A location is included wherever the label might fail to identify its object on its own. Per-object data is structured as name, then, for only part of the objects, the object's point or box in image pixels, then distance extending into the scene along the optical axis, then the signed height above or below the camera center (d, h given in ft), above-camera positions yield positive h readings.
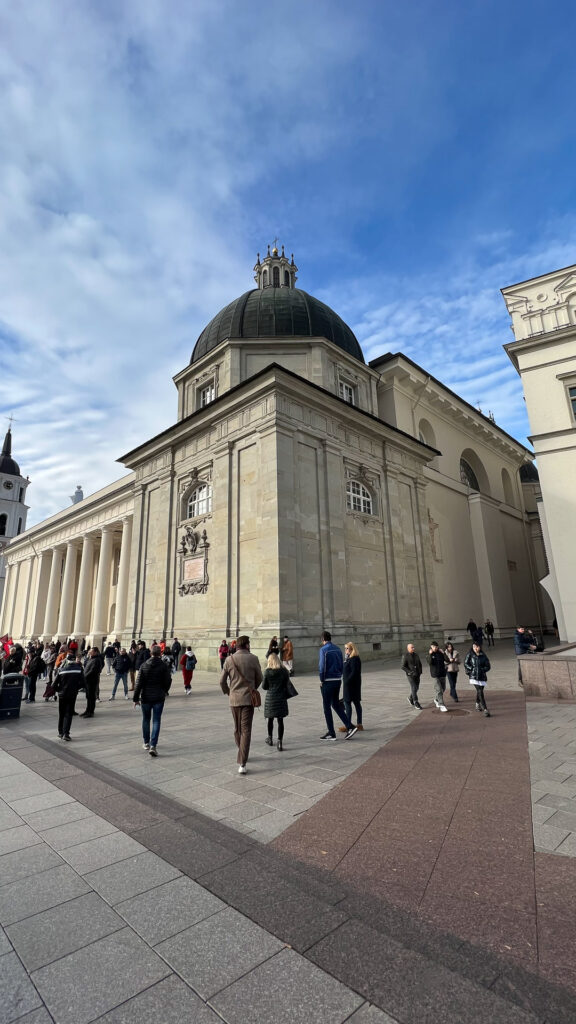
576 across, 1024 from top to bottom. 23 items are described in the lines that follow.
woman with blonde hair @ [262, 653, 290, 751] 24.80 -2.95
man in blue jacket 27.04 -2.62
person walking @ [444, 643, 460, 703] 37.47 -3.02
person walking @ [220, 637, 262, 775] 21.04 -2.35
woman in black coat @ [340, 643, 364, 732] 28.30 -2.96
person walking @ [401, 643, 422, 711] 35.35 -2.96
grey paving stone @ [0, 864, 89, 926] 10.54 -5.78
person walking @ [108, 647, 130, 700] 50.47 -2.89
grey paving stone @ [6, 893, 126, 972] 9.04 -5.73
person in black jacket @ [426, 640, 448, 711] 34.73 -3.04
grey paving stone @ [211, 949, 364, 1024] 7.32 -5.67
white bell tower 261.85 +75.52
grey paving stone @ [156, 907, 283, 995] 8.23 -5.69
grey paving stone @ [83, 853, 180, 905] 11.16 -5.72
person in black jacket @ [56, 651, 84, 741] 28.84 -2.86
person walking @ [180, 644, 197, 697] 49.78 -3.10
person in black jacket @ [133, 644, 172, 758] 24.77 -2.67
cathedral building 67.36 +21.94
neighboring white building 64.70 +32.43
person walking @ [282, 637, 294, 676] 53.98 -2.21
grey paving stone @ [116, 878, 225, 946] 9.67 -5.71
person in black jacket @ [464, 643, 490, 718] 31.68 -2.73
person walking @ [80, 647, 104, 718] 38.50 -2.99
